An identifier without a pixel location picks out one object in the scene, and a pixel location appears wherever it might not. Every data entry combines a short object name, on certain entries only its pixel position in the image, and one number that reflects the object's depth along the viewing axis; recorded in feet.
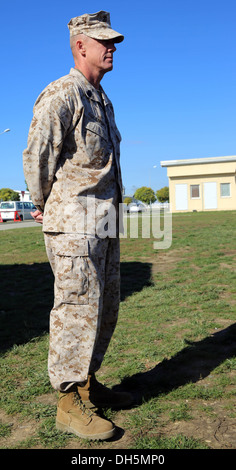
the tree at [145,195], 285.64
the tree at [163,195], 280.35
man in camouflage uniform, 8.32
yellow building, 142.82
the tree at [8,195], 274.98
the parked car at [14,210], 123.54
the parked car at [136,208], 173.31
